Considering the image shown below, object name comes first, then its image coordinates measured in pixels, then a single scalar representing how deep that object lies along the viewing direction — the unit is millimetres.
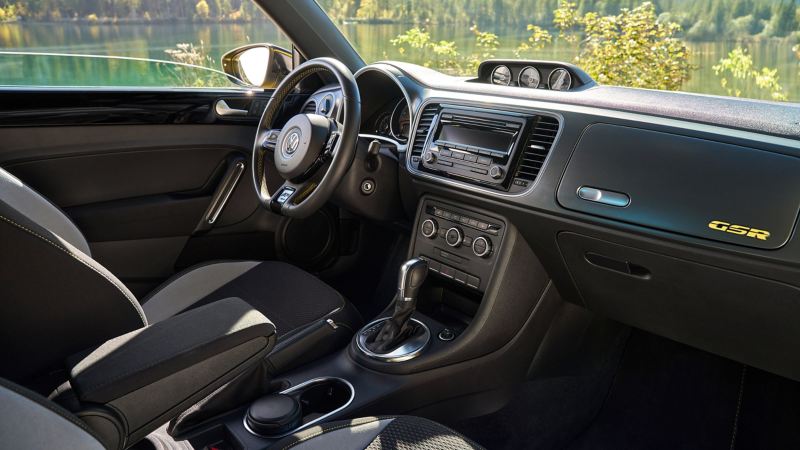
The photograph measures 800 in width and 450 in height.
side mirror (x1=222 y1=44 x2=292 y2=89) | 2547
